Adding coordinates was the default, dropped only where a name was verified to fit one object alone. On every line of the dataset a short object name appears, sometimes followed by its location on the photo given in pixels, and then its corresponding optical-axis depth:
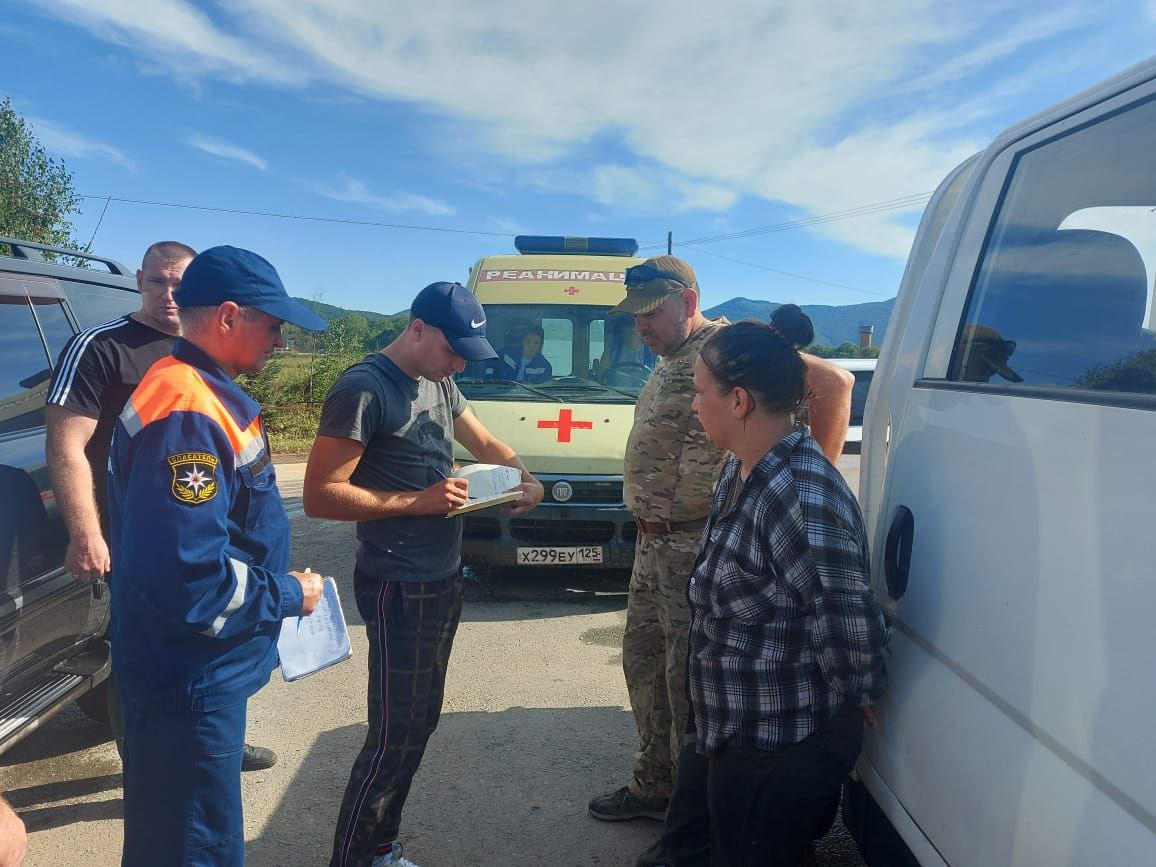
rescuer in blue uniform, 1.55
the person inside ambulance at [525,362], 5.77
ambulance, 5.12
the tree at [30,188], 17.55
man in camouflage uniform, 2.63
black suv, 2.63
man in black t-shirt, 2.58
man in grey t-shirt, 2.21
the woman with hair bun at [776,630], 1.60
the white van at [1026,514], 1.04
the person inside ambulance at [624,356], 5.74
